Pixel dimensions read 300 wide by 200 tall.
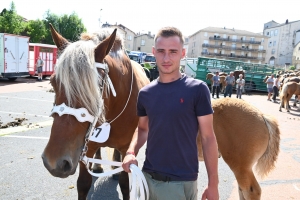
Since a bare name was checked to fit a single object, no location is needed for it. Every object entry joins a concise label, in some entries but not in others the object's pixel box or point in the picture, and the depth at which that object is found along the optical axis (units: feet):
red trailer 67.00
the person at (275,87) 57.93
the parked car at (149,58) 94.68
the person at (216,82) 56.13
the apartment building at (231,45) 276.00
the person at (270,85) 60.59
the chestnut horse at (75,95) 5.40
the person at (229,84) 55.36
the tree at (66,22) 139.95
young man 5.63
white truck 52.60
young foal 9.29
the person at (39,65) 62.13
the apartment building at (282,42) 246.47
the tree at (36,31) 125.80
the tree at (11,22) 106.52
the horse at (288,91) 44.98
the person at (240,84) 57.41
